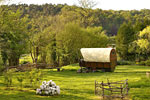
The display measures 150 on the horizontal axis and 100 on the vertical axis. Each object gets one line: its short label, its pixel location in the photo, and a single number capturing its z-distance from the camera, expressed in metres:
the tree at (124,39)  50.50
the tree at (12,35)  21.25
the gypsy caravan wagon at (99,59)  26.60
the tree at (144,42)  41.98
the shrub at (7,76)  15.25
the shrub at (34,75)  15.01
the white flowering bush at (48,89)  13.17
